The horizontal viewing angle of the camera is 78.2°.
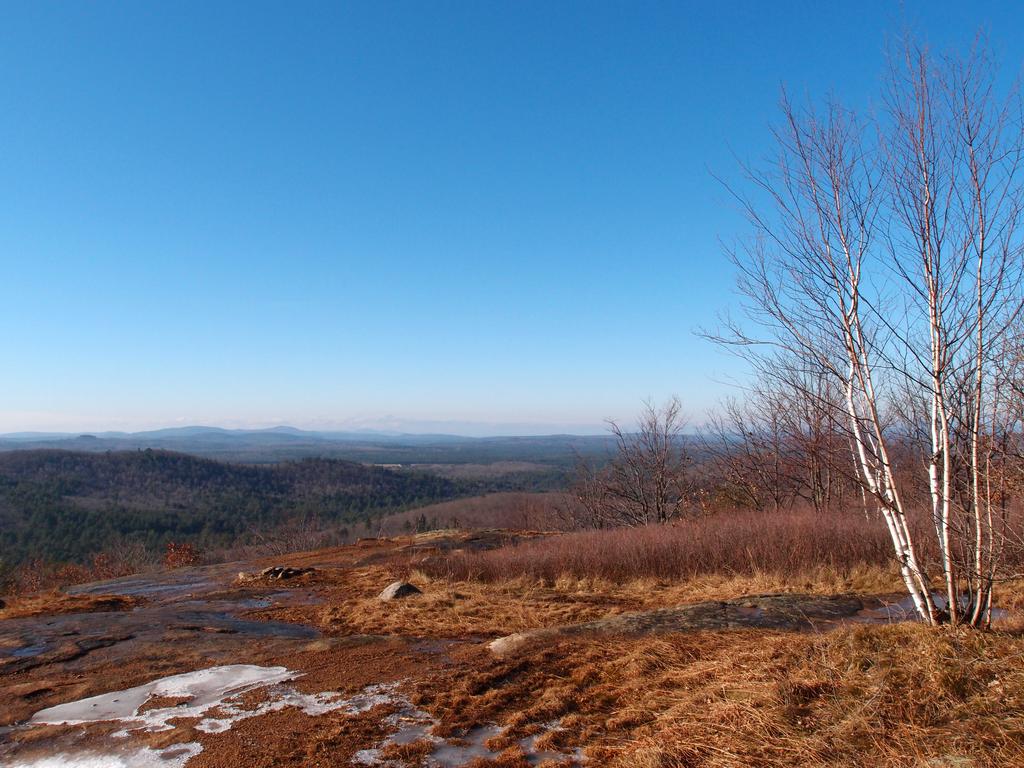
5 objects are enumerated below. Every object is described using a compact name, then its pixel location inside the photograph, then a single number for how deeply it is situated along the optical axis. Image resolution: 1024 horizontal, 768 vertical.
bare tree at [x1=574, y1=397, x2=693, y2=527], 26.36
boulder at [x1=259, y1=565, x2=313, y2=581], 15.62
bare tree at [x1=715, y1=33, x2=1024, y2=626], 5.05
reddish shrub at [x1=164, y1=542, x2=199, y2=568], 34.03
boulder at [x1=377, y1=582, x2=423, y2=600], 11.63
